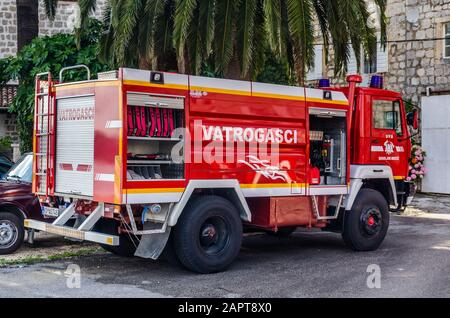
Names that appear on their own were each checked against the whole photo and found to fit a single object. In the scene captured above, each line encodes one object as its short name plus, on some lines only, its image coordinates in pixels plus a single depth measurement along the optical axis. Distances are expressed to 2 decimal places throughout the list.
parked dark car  10.54
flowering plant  21.81
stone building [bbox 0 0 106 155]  27.20
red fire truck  8.72
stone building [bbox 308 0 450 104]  21.80
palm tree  11.18
